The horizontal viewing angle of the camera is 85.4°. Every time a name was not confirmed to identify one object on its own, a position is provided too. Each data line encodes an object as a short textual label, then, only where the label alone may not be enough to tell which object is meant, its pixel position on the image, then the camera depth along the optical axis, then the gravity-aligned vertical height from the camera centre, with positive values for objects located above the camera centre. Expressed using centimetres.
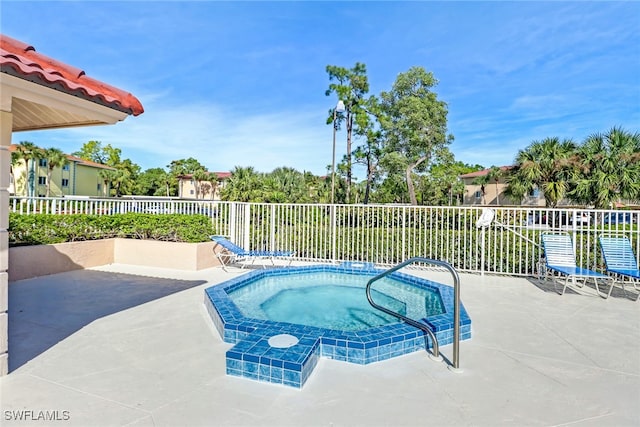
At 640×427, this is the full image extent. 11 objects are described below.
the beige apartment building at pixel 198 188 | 4794 +437
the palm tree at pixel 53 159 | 3391 +577
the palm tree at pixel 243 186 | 2216 +224
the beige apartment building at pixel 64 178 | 3434 +422
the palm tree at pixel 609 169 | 1706 +269
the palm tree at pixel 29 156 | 3172 +562
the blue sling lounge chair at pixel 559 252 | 711 -62
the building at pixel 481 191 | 4044 +375
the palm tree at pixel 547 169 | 1912 +300
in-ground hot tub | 316 -134
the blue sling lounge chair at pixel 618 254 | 664 -61
